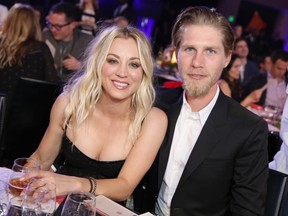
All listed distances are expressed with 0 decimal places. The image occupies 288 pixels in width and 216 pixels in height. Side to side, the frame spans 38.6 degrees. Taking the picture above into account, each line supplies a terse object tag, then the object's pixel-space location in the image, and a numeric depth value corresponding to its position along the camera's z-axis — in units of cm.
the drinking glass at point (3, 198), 140
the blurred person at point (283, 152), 236
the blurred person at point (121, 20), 608
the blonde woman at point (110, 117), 213
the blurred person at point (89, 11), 627
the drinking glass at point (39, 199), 127
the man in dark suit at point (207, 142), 196
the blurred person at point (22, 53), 363
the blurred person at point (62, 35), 482
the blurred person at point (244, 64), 655
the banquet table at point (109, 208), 150
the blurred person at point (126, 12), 805
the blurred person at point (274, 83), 569
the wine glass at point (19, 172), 147
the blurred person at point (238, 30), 972
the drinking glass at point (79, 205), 126
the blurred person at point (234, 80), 481
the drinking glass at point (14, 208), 124
